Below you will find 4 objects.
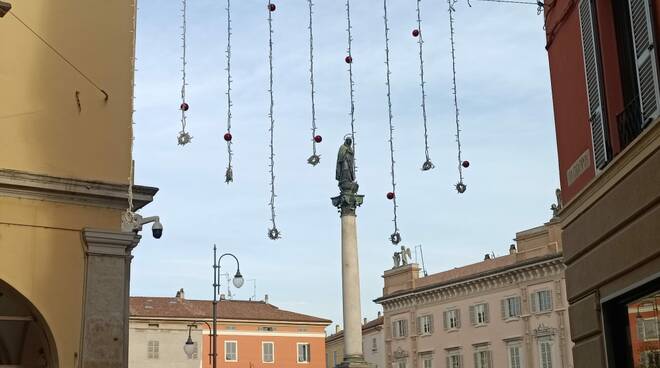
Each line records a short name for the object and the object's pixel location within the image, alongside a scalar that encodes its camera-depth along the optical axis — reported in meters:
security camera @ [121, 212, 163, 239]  11.73
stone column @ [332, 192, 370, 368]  34.78
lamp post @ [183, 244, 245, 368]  29.58
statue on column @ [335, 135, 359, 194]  37.06
